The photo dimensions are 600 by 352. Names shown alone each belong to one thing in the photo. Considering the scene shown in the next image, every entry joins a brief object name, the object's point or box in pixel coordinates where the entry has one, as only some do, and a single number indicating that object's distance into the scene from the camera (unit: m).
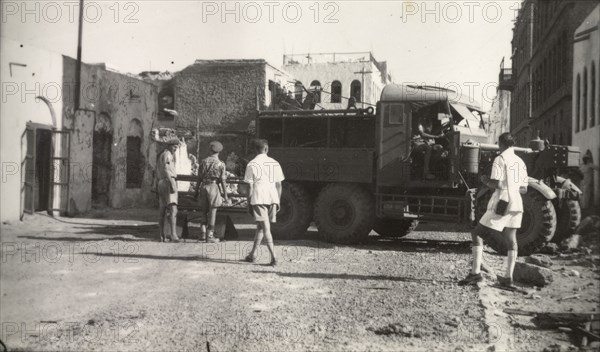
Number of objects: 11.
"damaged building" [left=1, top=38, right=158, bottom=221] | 11.92
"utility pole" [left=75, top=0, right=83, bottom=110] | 14.23
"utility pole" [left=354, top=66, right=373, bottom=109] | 39.03
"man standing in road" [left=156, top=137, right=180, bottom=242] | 9.66
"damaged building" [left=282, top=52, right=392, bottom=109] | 39.56
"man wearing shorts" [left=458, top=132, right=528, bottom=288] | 6.38
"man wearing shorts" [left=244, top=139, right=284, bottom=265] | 7.51
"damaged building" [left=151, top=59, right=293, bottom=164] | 31.30
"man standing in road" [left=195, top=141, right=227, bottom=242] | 9.74
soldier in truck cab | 9.53
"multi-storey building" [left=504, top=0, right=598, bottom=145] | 21.52
